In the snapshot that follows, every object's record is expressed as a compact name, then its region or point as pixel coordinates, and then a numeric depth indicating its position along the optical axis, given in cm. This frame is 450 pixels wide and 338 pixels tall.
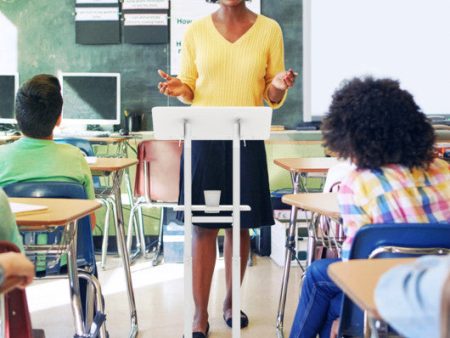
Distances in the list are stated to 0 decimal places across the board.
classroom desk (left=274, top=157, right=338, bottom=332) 282
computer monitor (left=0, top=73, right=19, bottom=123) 499
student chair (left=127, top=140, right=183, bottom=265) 422
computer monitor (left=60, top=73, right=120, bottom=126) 491
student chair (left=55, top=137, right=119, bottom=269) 399
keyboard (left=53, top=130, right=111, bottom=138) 473
